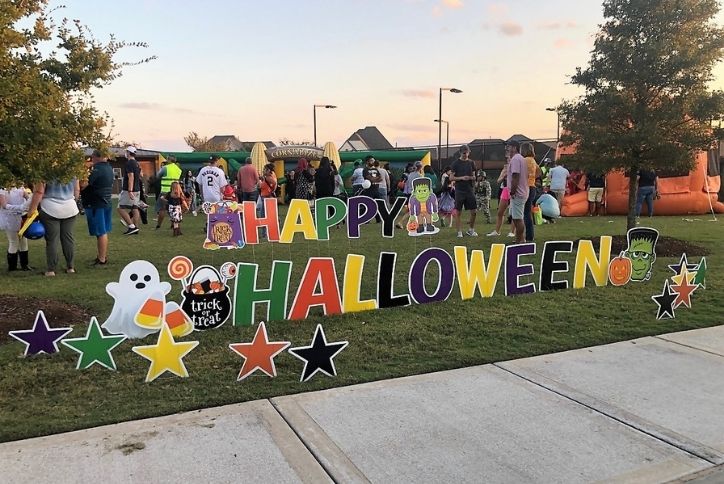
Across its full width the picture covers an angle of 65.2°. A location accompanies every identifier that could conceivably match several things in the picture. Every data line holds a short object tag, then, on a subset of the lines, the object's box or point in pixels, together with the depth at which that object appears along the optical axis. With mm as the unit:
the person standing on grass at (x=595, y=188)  15486
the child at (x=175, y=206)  11633
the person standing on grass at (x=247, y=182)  11484
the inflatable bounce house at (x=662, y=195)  16094
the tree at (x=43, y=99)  4617
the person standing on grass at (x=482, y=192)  15334
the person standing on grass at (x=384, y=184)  13430
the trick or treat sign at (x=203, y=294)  4496
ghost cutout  4270
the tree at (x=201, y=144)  61762
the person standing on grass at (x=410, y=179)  12500
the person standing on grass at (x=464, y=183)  10758
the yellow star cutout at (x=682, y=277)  5535
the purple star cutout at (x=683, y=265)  5601
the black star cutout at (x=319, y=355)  3750
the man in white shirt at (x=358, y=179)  13844
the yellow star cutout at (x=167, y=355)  3727
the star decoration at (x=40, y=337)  3973
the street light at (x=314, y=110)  41531
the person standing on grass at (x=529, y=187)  9570
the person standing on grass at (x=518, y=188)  9117
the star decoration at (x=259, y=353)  3730
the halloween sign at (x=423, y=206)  9820
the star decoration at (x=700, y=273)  6188
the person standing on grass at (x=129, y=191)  11664
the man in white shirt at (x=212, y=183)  12016
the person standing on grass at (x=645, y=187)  13734
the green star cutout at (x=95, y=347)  3742
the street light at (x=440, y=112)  32481
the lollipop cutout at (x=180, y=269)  4477
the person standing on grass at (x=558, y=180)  14984
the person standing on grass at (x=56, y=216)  6973
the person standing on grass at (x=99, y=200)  7926
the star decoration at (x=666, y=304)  5333
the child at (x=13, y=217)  7395
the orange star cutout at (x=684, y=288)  5559
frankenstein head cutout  6463
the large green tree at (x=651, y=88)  8641
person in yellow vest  13047
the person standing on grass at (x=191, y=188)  18047
